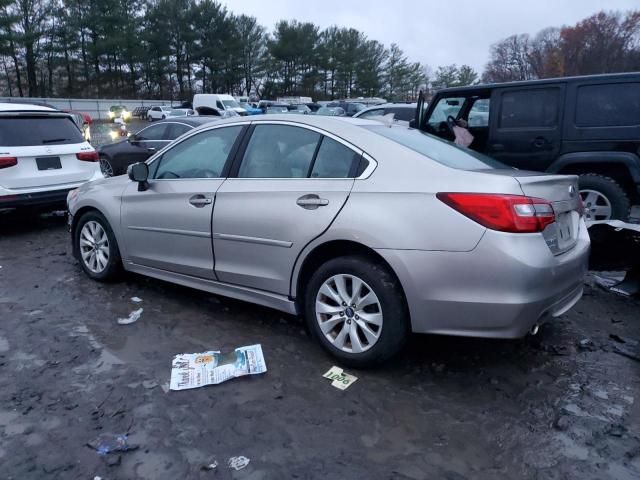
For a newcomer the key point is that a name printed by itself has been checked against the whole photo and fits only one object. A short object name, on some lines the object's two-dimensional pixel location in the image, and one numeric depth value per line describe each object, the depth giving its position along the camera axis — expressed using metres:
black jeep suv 5.64
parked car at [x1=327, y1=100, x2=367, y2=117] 33.66
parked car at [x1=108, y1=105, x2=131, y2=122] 36.14
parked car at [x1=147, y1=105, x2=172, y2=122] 38.28
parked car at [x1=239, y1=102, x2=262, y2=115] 30.09
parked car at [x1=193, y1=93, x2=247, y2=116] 30.75
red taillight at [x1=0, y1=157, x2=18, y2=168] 6.15
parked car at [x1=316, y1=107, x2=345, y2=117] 25.75
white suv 6.23
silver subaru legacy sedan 2.75
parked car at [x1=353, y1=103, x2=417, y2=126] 12.68
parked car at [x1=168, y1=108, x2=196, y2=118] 30.84
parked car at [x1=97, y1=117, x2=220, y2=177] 10.53
